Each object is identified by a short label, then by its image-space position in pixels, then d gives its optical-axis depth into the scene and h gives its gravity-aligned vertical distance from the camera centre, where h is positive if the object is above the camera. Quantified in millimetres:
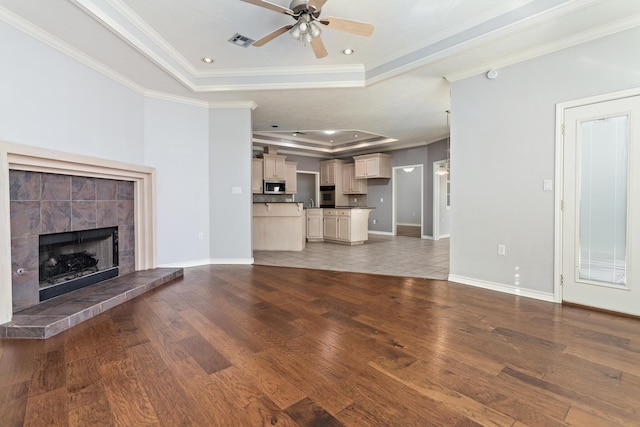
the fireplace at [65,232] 2658 -276
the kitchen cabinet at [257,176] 8156 +872
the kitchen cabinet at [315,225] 7828 -501
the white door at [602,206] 2598 -6
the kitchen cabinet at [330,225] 7502 -493
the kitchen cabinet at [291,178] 8766 +881
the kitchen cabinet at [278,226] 6320 -428
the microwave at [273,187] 8265 +572
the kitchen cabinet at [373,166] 8781 +1257
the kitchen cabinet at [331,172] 9805 +1189
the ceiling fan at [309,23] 2355 +1598
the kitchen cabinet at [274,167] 8242 +1160
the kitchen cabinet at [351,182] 9531 +807
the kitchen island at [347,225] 7148 -481
